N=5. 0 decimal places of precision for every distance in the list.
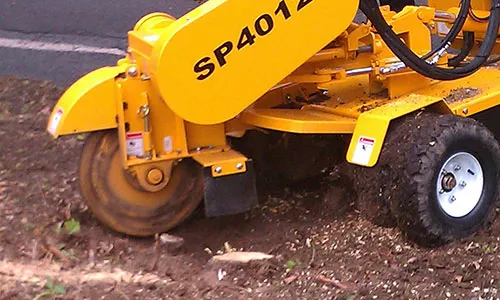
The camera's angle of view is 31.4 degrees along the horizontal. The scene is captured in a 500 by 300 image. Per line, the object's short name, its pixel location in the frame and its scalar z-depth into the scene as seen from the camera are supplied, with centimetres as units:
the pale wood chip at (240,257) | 373
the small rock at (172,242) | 389
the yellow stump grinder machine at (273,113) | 365
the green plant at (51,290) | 337
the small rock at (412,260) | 375
